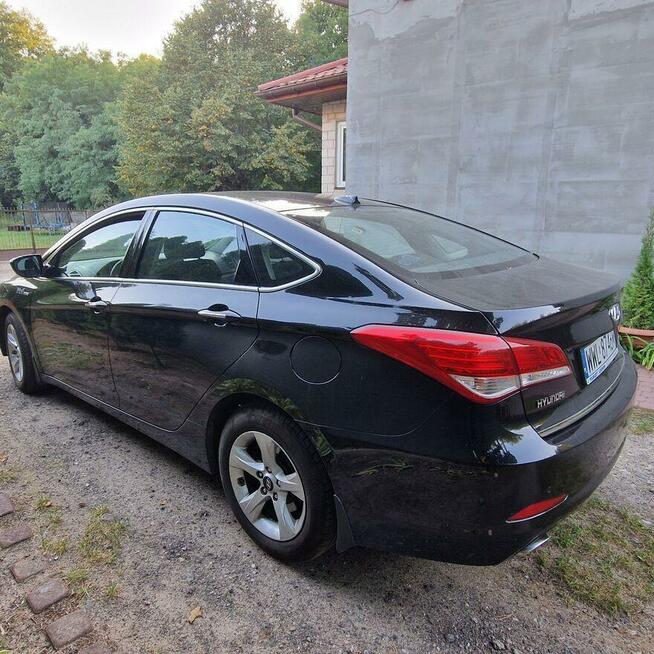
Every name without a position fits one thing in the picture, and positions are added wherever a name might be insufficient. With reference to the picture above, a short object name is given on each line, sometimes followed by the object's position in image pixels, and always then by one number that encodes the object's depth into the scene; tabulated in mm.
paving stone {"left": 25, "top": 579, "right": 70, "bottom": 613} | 1969
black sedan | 1634
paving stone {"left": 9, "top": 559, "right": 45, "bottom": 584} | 2121
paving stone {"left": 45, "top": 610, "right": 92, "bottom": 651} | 1817
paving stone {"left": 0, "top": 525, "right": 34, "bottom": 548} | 2346
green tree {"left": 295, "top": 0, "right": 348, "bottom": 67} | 28094
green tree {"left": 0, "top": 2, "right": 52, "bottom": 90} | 47656
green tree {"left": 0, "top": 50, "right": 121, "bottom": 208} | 33812
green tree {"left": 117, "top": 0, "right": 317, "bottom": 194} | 20609
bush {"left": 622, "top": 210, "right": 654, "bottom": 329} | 5141
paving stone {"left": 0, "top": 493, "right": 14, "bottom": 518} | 2565
